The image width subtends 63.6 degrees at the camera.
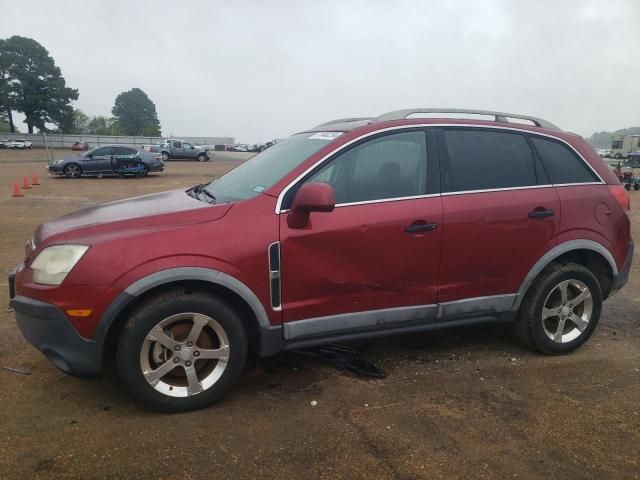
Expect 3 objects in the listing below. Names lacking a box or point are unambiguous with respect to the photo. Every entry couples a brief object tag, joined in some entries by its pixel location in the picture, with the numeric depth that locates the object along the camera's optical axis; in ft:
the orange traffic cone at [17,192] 48.67
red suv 9.53
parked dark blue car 73.15
